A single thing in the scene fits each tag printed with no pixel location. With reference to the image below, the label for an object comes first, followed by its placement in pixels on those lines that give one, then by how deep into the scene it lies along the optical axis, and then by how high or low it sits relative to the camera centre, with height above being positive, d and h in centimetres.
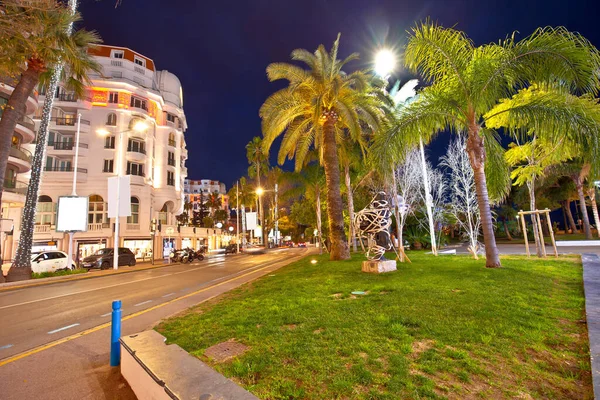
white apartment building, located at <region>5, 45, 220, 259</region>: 3447 +1130
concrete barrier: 274 -129
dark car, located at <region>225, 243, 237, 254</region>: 4850 -95
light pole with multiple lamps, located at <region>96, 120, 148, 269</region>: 2377 +388
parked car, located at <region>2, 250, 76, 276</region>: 2077 -51
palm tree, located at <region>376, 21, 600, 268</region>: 920 +467
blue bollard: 471 -134
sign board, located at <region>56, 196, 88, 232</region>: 2102 +264
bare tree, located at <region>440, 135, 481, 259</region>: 1848 +373
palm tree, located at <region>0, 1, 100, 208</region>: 1279 +880
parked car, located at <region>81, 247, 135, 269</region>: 2569 -72
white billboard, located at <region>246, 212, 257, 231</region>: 4588 +328
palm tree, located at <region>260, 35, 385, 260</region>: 1652 +740
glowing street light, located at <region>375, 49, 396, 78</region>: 1844 +1039
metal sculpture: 1243 +42
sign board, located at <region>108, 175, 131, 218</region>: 2367 +418
